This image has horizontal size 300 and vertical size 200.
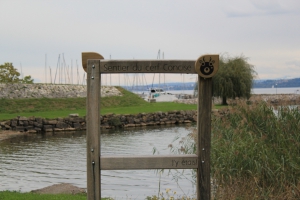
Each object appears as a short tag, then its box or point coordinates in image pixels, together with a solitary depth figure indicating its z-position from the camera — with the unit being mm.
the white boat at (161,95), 64894
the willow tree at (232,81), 39969
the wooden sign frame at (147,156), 5047
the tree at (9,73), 46797
